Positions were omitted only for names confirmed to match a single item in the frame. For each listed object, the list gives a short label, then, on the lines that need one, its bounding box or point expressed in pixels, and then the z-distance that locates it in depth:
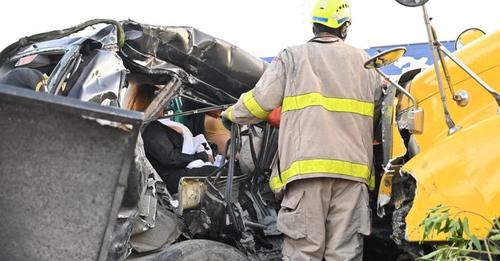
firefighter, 3.46
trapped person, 4.27
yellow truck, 2.46
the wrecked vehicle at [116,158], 2.26
